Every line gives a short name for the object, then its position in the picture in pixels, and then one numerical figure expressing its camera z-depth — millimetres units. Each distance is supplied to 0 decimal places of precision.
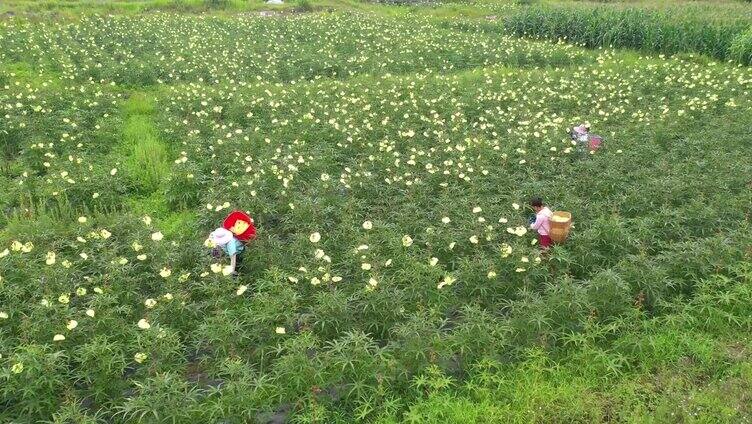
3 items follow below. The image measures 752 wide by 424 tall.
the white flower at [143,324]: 4602
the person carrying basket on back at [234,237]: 5902
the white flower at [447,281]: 5102
